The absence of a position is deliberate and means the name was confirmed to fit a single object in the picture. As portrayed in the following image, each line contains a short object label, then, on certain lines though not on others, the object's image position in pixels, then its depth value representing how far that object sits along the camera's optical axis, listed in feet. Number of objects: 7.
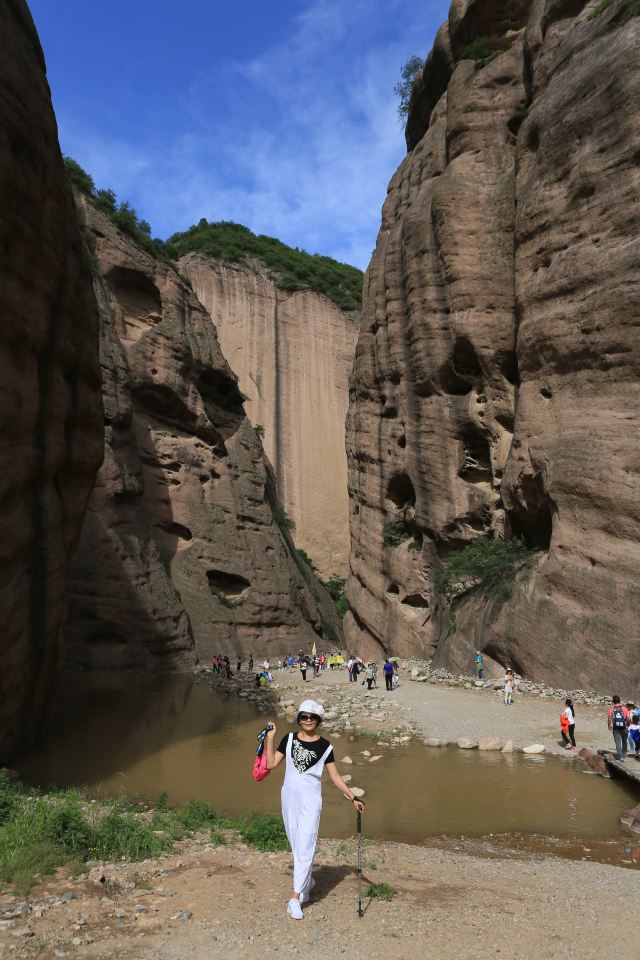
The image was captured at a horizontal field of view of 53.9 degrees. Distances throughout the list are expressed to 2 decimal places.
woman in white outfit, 14.67
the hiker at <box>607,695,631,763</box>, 30.91
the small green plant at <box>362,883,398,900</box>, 15.61
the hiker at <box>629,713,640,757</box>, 31.65
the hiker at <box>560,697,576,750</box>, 34.60
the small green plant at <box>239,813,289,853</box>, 19.85
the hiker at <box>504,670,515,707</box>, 45.96
